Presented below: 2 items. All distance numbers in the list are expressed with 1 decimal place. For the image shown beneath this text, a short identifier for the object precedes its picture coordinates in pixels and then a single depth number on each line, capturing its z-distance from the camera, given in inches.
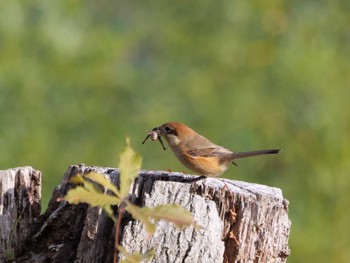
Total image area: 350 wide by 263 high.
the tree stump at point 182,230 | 361.1
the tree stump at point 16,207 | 390.9
